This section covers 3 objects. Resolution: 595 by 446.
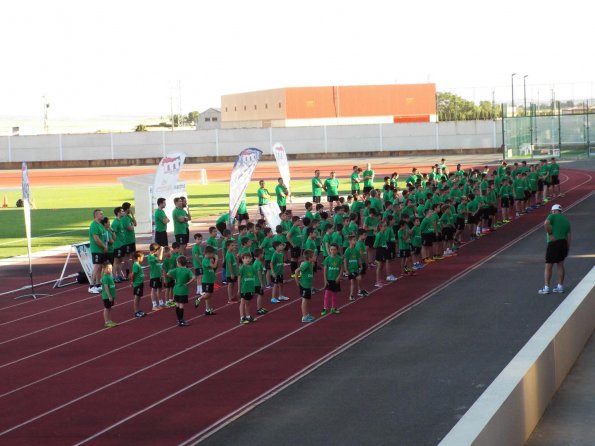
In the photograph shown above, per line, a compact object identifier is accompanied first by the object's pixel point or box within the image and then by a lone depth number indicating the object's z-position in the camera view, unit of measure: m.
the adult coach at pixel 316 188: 33.90
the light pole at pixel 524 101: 69.47
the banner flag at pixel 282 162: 33.41
